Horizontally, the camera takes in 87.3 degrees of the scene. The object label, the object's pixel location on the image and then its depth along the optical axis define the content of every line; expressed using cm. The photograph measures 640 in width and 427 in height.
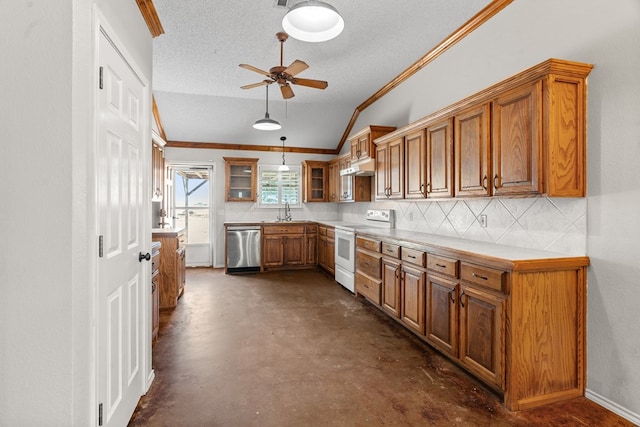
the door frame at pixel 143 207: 140
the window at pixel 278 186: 707
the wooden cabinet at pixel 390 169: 400
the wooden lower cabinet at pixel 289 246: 633
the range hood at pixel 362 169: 475
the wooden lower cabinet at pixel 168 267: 389
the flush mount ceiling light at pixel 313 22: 215
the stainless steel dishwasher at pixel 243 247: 618
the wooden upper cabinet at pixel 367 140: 468
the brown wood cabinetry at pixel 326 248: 571
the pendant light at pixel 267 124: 432
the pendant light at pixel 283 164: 608
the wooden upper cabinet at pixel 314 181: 699
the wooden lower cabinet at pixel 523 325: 208
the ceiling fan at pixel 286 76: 326
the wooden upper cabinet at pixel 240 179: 671
